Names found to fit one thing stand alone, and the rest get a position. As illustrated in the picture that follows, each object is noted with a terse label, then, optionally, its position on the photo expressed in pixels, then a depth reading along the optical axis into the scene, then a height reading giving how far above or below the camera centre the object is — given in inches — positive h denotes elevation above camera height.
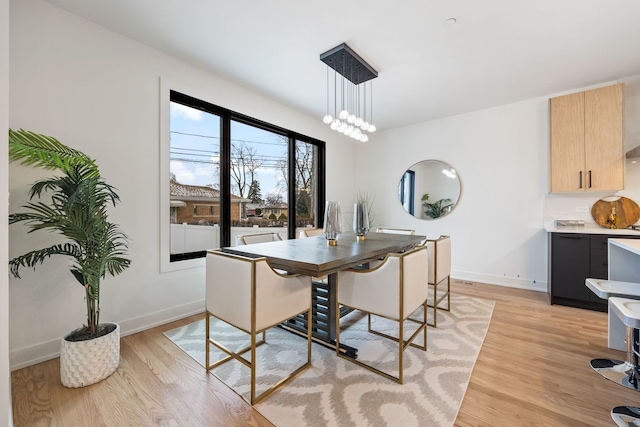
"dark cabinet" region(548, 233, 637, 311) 112.3 -22.6
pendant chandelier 99.3 +60.4
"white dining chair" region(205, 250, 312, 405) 58.5 -19.8
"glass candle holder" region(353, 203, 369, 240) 101.2 -2.2
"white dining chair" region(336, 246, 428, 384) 65.1 -19.8
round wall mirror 169.8 +17.1
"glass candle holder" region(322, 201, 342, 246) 89.4 -1.6
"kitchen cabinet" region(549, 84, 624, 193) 118.8 +34.9
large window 109.8 +18.3
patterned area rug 55.6 -41.9
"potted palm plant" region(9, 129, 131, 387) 63.7 -5.5
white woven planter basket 63.9 -36.5
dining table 63.1 -11.0
